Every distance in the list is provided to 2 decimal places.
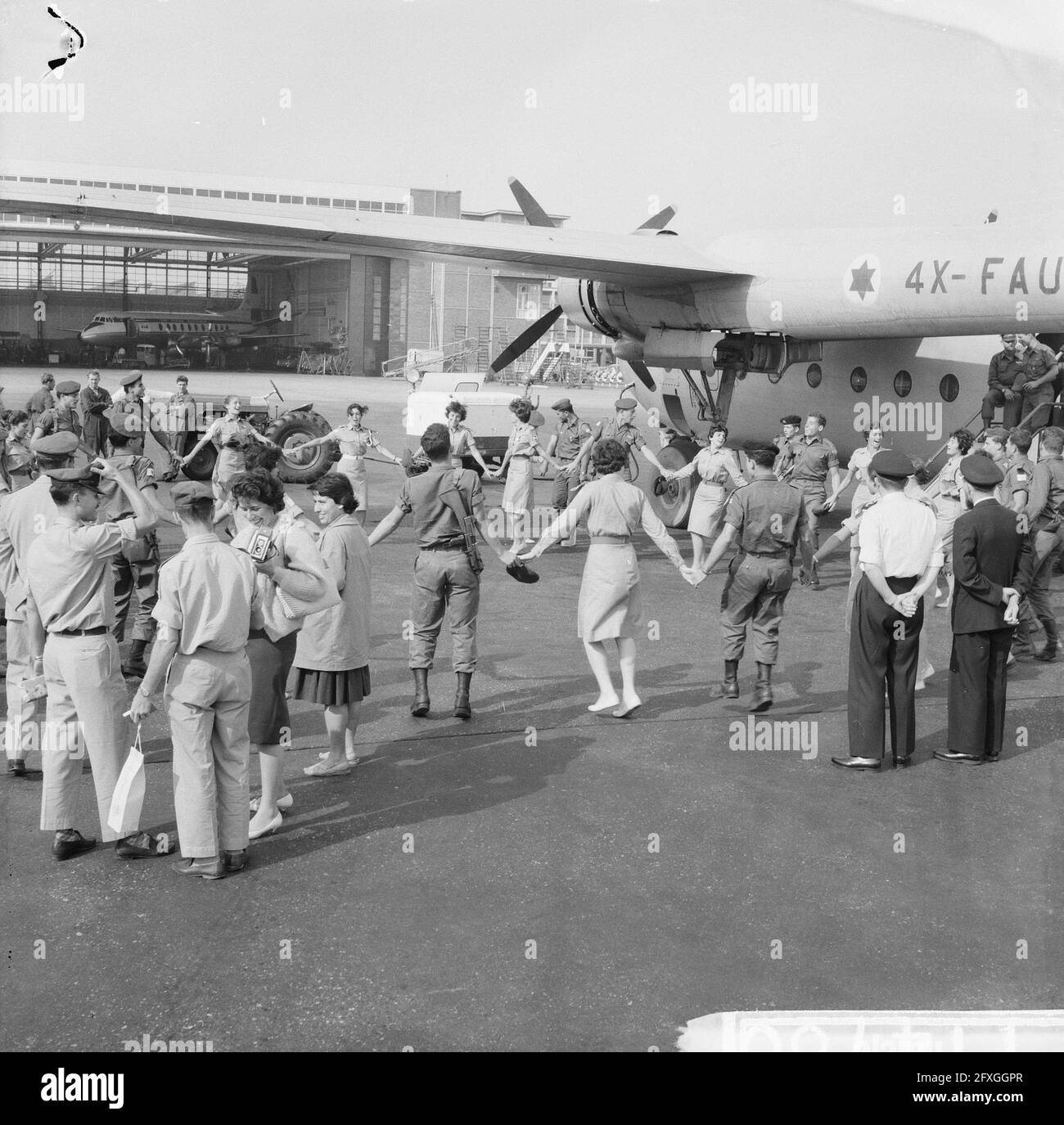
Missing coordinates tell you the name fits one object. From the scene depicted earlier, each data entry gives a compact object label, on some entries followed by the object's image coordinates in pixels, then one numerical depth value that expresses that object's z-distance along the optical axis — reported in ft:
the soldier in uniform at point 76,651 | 20.18
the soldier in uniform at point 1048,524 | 34.68
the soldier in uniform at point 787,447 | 47.50
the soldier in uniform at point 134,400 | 53.21
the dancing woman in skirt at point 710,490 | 43.78
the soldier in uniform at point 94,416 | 60.18
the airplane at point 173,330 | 221.05
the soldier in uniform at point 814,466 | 46.14
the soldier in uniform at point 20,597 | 24.39
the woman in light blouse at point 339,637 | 24.11
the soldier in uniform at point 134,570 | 30.78
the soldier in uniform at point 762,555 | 29.60
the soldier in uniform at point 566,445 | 53.62
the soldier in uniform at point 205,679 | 19.12
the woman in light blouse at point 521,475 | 49.06
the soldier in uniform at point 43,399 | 68.95
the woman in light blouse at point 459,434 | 48.60
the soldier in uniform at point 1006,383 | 49.98
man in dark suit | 26.07
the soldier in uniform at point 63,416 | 43.78
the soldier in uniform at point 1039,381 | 49.60
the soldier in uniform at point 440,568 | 28.68
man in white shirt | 25.16
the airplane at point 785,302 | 46.06
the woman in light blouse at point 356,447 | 46.06
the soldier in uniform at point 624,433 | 49.60
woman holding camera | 20.85
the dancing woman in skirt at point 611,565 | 28.73
